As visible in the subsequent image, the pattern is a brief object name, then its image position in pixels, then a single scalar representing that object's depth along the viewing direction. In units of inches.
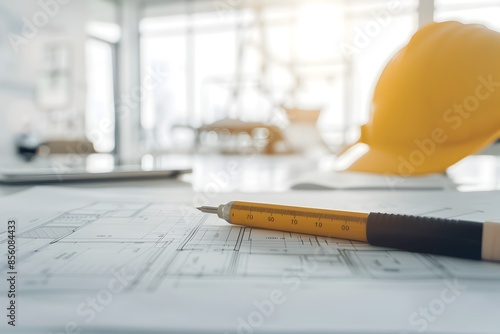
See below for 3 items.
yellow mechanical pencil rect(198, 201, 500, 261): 8.7
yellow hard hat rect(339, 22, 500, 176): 21.0
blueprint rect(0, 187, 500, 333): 6.6
